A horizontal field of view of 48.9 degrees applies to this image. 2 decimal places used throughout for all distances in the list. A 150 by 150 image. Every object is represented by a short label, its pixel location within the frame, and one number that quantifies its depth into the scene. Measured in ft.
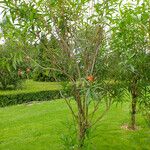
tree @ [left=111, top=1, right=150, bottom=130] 8.79
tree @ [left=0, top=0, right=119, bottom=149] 8.00
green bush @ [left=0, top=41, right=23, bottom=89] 27.86
